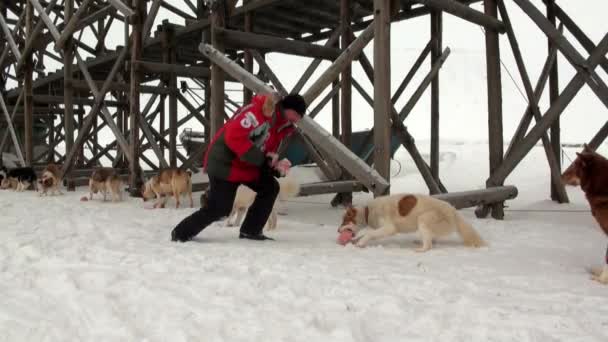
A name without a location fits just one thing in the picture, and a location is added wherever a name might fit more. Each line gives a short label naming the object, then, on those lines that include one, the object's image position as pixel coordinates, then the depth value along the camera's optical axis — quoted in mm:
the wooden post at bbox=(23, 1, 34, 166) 11625
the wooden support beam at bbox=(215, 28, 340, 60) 6324
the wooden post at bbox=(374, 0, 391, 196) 5293
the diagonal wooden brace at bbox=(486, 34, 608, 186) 5531
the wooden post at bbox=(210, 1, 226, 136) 6309
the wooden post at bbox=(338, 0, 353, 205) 7793
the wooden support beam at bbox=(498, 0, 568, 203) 6660
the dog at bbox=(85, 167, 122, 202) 8164
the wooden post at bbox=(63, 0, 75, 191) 9961
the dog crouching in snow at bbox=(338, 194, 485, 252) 4102
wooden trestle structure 5457
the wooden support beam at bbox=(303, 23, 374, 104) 5438
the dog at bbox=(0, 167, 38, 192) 10195
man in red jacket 4090
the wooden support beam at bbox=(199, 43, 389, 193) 5027
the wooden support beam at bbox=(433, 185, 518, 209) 5750
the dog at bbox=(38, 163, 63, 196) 8898
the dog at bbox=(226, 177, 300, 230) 5297
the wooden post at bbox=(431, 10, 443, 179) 8680
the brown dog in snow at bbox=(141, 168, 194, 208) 7277
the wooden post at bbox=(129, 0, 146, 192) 8523
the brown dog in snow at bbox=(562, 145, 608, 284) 3158
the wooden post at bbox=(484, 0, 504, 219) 6543
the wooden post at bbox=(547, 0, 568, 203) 7590
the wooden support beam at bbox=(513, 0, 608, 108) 5547
